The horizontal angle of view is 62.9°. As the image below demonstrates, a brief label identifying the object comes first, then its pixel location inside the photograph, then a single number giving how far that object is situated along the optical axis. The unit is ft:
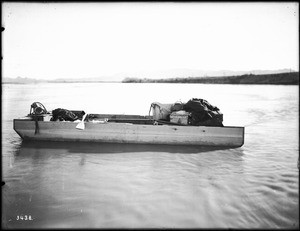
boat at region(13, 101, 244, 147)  26.81
